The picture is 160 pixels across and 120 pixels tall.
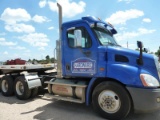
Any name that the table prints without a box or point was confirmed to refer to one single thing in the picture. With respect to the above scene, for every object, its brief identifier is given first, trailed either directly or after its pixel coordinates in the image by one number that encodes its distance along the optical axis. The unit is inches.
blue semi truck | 123.5
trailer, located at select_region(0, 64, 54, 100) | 191.4
